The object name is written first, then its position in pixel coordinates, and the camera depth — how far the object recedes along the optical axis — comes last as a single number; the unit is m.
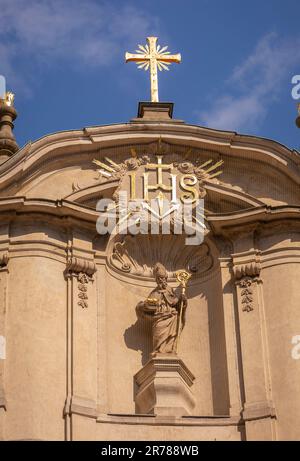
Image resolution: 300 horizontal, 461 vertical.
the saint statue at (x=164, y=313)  21.30
